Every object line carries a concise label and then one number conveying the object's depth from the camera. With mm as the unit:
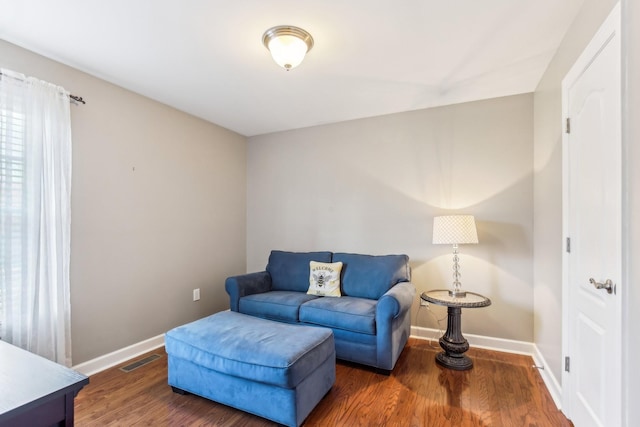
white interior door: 1348
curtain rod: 2407
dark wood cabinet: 828
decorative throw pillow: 3168
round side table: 2576
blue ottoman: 1773
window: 2012
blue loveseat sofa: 2471
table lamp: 2668
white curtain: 2039
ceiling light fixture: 1952
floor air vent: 2570
